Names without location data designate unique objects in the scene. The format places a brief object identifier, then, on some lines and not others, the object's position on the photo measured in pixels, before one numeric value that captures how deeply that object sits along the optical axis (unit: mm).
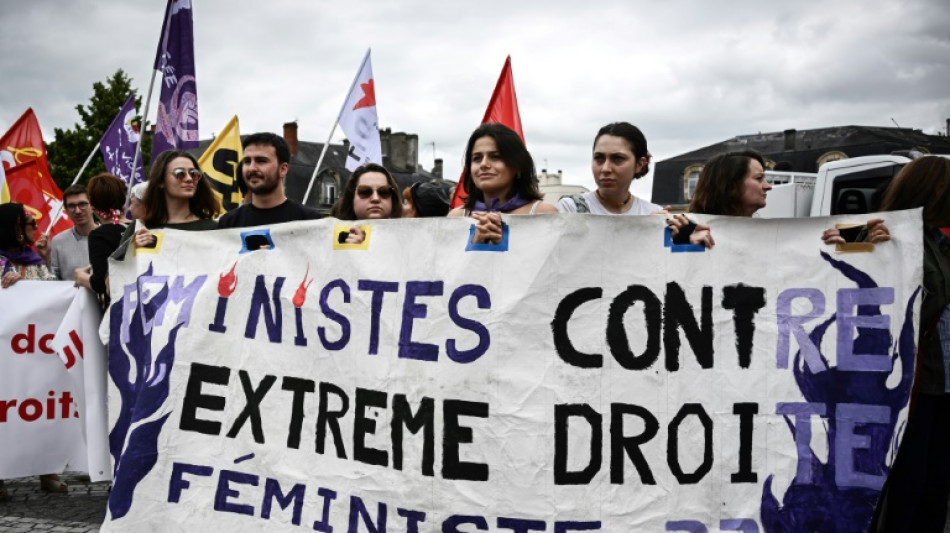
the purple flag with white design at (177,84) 7008
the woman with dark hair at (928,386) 3084
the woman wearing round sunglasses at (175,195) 4148
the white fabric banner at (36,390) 4691
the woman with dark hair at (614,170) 3615
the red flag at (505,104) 7312
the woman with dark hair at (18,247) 5055
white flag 8828
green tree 24938
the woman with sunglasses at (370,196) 3994
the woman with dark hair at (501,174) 3451
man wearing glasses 5500
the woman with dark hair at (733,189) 3369
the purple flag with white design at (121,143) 11117
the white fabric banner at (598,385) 2838
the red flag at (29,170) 9180
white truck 7305
